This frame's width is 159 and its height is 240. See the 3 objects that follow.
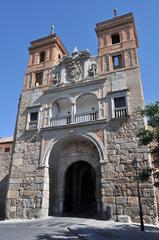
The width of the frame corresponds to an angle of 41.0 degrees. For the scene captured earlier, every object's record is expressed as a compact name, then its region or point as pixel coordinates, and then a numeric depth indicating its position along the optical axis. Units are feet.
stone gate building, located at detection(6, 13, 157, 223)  36.19
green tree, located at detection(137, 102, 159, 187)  23.56
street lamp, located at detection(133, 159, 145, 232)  26.23
